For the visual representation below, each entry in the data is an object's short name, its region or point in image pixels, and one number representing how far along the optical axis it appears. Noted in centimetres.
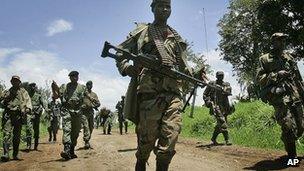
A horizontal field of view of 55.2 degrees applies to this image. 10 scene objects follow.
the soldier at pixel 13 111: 786
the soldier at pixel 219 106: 929
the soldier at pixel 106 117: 1637
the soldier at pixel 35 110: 993
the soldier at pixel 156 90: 356
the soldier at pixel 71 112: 727
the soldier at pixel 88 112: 942
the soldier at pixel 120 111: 1600
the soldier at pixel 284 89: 536
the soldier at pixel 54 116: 1284
